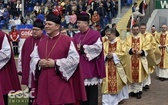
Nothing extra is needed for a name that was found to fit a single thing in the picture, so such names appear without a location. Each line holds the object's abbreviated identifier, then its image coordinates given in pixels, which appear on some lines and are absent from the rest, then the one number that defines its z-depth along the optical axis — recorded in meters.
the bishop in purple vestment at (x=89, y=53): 7.98
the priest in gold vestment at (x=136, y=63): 10.55
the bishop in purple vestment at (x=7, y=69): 6.93
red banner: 19.27
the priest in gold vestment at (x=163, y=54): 12.91
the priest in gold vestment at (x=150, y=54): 11.17
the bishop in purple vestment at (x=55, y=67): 6.05
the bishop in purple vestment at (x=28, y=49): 7.81
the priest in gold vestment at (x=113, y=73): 9.46
